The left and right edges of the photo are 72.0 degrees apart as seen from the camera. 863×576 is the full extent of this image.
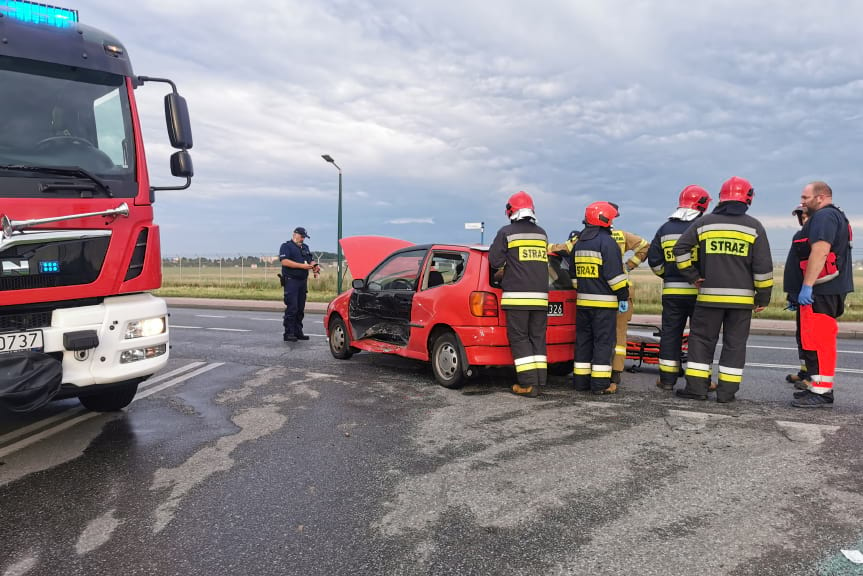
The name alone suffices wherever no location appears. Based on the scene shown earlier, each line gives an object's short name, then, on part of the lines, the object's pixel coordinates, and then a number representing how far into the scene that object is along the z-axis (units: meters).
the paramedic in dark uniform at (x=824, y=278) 5.36
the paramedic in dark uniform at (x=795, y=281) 6.09
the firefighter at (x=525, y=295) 5.77
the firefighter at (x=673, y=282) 6.04
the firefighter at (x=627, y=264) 6.36
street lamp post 20.78
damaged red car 5.89
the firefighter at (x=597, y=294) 5.83
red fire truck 3.69
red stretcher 6.96
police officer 9.91
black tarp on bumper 3.50
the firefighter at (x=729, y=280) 5.34
